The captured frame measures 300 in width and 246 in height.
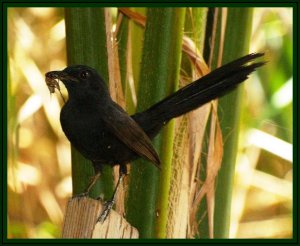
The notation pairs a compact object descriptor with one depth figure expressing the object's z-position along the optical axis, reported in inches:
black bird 197.0
